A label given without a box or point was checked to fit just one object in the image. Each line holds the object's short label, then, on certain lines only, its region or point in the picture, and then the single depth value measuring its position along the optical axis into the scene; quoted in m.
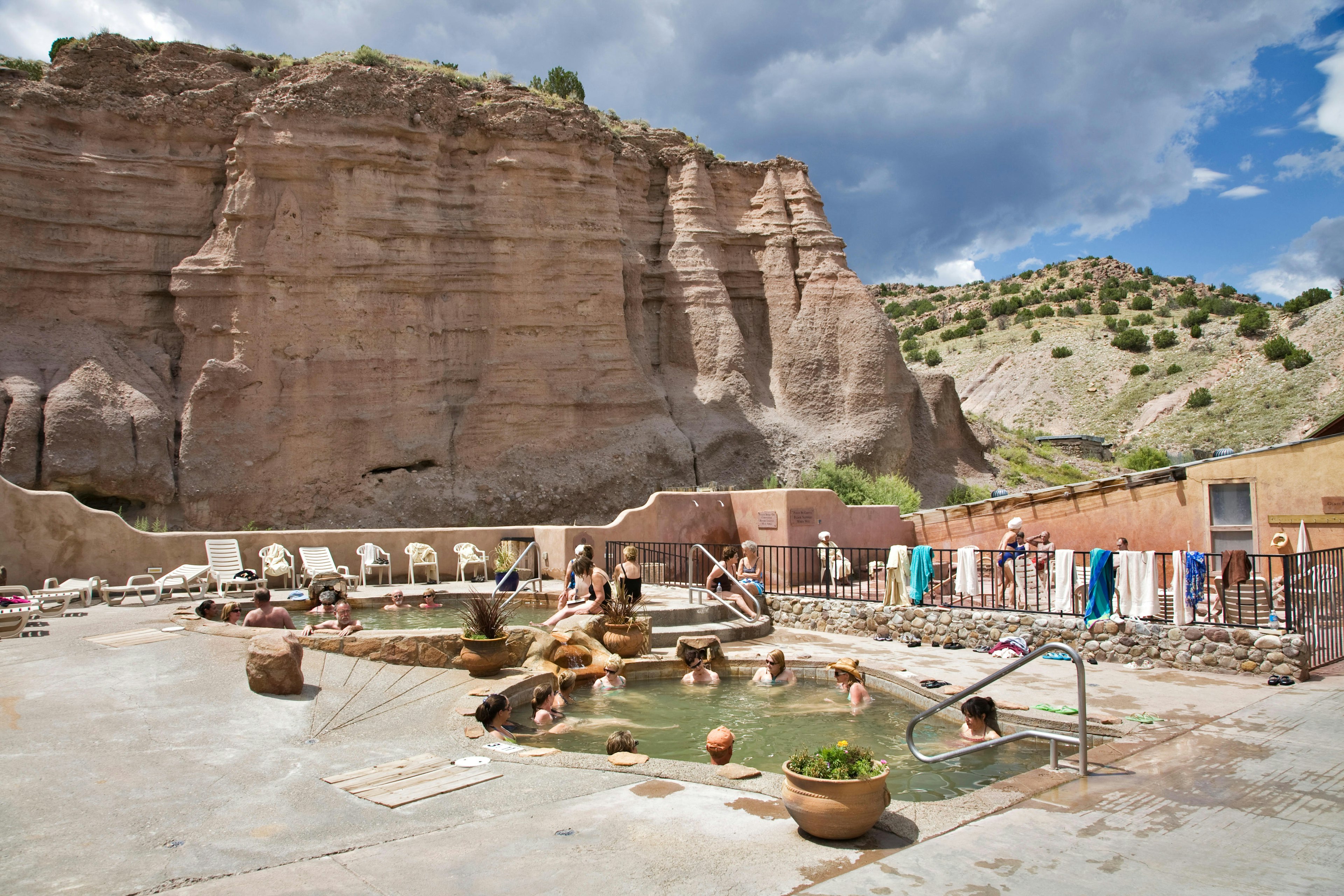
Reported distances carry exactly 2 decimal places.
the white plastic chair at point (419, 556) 19.47
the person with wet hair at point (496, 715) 8.72
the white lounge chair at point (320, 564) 18.02
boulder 8.89
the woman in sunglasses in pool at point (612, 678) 12.02
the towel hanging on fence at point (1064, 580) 13.25
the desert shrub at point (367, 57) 31.72
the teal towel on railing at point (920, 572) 14.96
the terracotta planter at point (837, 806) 5.36
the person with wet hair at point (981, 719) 8.95
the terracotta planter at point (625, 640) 12.94
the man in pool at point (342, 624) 11.34
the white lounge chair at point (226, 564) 17.30
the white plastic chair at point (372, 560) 18.83
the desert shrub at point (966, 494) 34.31
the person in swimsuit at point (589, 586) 13.62
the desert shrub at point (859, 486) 29.36
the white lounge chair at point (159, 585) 15.91
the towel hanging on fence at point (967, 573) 15.19
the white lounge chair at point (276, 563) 17.98
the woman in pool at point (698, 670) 12.53
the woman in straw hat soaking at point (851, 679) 11.23
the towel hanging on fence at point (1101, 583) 12.48
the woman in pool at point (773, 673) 12.25
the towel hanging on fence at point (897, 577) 15.39
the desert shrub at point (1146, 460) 42.66
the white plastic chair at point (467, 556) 19.73
